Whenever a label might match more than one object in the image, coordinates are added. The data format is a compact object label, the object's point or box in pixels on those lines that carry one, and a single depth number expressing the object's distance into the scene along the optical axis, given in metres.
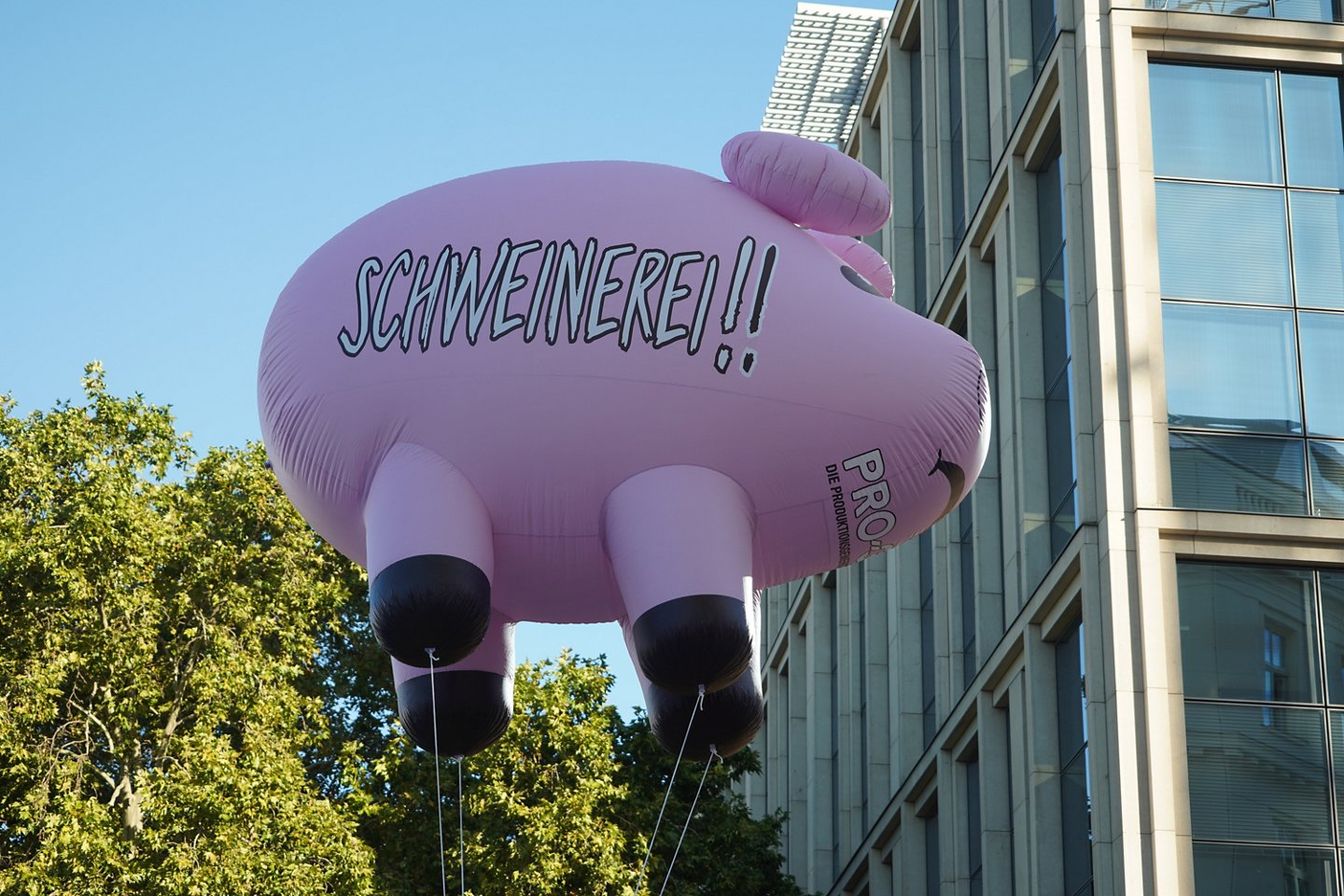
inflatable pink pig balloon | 9.59
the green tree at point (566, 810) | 25.41
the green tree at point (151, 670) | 25.20
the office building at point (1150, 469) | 20.83
